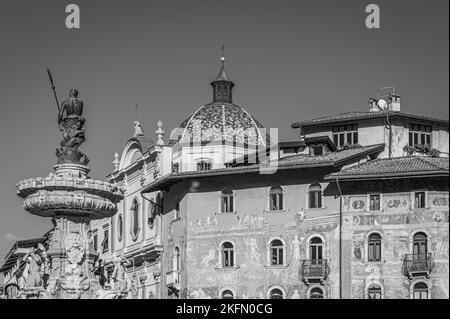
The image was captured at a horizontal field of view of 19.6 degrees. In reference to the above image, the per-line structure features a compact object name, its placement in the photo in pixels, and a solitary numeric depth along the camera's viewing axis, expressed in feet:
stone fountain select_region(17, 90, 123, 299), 95.45
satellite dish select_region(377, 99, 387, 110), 180.14
